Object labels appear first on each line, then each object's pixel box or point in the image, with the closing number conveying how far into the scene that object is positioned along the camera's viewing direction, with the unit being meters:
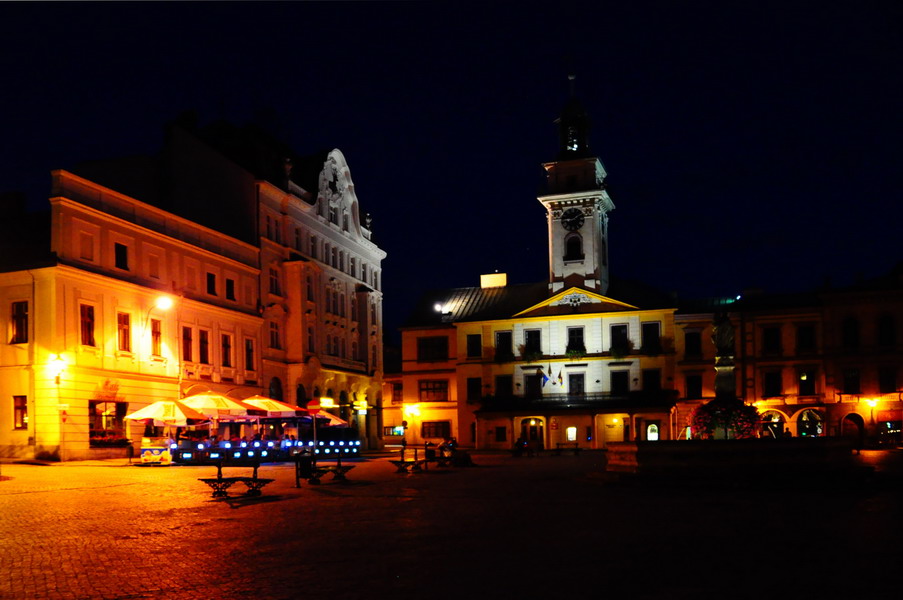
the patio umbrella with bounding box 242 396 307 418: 40.16
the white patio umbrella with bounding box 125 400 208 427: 34.84
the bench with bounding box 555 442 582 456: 66.19
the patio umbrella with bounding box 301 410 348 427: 43.31
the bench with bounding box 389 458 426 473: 32.06
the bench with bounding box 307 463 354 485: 25.50
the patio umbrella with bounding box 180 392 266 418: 37.16
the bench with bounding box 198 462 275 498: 20.45
